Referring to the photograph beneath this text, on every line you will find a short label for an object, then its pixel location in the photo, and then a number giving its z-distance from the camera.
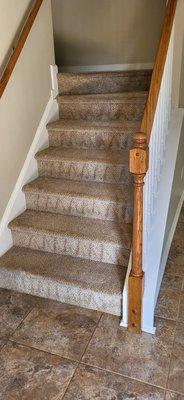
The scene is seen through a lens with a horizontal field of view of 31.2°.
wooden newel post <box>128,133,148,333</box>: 1.50
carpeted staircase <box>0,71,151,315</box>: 2.04
